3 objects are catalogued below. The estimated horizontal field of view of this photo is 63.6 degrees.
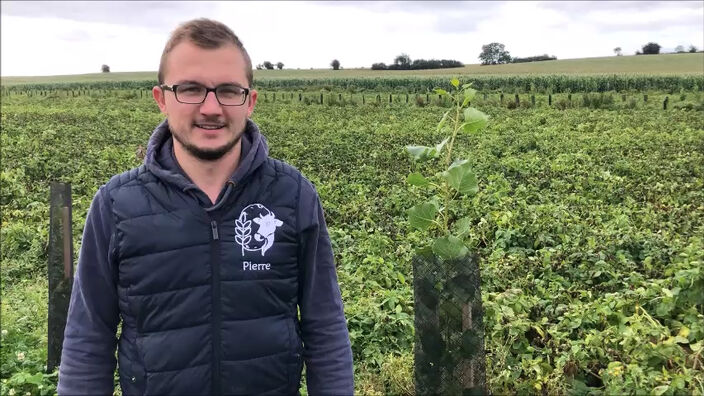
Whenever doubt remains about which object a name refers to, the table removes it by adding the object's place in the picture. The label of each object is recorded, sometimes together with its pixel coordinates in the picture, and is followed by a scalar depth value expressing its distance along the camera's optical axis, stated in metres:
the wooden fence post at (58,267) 4.05
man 1.76
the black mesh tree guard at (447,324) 2.38
